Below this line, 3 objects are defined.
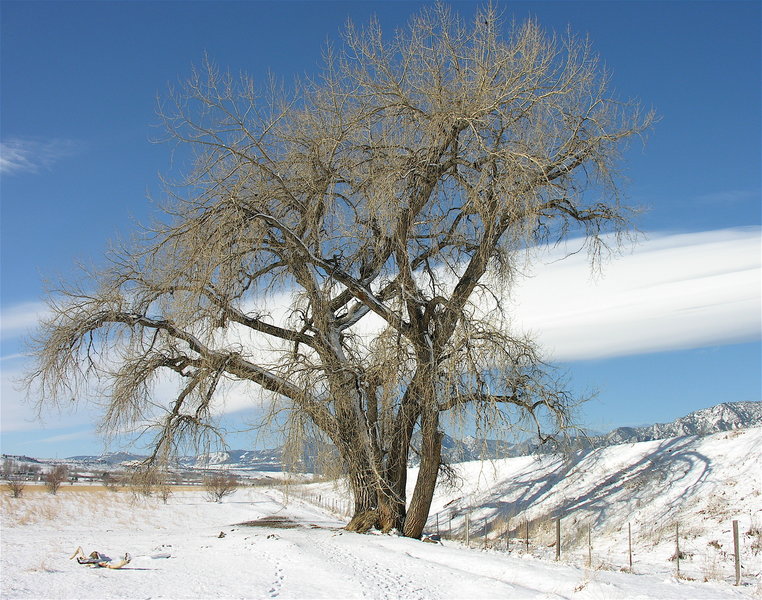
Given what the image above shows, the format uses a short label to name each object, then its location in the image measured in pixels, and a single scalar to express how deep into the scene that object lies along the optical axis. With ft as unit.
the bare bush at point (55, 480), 174.70
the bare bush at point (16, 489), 144.36
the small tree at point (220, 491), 169.63
